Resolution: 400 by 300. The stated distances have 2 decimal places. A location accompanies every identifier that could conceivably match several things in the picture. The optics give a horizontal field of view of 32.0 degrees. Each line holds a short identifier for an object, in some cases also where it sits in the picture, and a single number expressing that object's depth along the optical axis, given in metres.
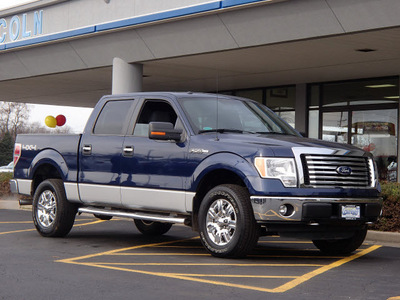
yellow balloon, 22.53
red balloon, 22.39
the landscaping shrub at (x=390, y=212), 11.16
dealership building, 14.89
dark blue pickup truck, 8.05
